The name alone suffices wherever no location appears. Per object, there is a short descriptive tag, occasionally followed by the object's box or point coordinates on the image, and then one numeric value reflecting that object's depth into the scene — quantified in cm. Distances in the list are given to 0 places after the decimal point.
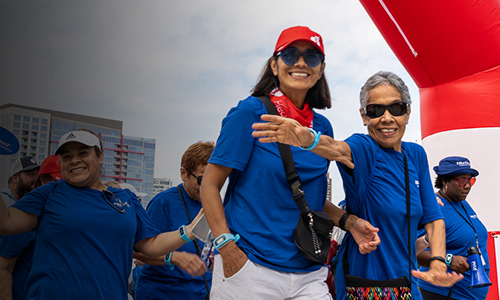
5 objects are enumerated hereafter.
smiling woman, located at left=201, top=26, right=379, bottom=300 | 148
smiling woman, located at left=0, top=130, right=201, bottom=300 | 195
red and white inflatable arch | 431
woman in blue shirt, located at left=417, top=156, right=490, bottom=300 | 327
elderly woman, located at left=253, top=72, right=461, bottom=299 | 184
